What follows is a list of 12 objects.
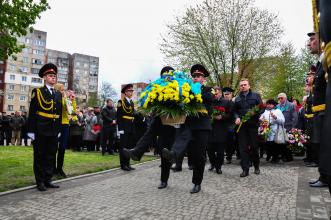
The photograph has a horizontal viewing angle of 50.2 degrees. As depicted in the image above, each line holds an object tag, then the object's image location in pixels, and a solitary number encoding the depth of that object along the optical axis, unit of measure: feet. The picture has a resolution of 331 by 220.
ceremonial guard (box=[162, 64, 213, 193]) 21.47
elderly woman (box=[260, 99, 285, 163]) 38.37
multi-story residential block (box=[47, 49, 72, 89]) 340.80
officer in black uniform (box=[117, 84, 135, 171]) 32.91
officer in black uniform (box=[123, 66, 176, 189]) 21.38
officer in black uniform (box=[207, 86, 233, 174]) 31.50
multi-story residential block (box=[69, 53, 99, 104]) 364.17
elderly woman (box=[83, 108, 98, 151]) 59.06
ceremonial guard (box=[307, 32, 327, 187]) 12.02
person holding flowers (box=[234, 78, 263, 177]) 29.17
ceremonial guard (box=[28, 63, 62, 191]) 21.72
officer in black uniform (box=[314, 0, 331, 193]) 8.55
